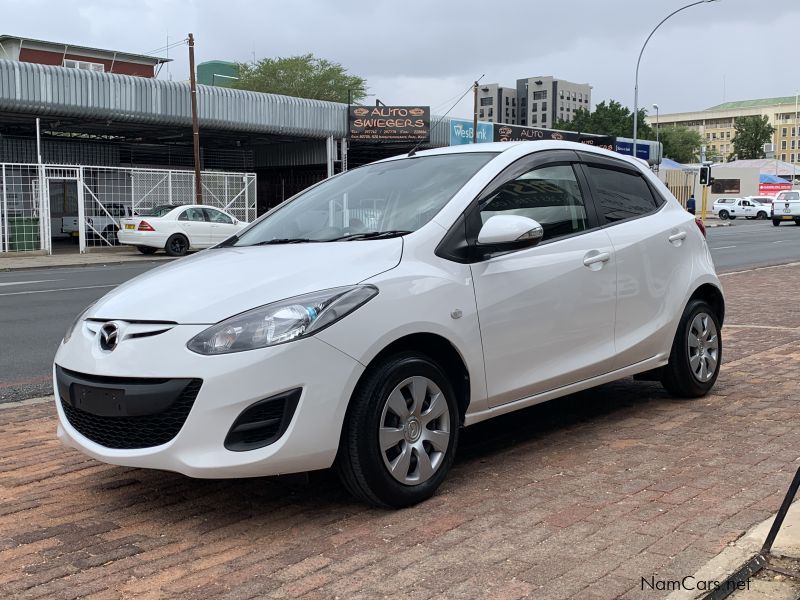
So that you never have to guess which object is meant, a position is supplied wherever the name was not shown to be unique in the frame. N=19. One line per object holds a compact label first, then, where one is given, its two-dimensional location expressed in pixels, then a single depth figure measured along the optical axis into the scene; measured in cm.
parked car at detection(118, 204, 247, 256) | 2395
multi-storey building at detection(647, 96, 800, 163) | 16788
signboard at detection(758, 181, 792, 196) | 7744
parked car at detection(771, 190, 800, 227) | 4516
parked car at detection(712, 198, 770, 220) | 5906
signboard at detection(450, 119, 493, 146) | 3728
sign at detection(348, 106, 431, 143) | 3422
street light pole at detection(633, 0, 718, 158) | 4134
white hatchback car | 346
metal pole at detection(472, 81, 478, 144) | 3556
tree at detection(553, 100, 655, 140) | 8238
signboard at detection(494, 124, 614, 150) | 3916
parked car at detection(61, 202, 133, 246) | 2694
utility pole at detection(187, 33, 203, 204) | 2605
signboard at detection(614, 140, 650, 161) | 4994
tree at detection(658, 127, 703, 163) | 11419
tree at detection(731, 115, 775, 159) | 12056
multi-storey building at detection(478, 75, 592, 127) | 15362
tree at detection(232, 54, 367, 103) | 6353
